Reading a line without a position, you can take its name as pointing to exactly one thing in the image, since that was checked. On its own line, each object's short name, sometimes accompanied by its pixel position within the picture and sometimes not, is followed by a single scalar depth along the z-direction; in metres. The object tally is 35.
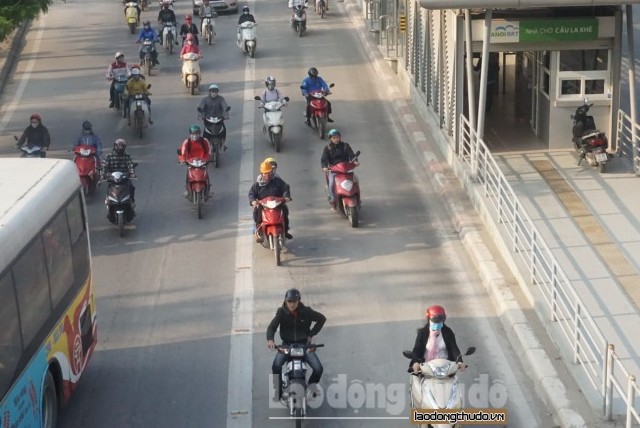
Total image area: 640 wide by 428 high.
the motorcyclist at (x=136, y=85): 25.70
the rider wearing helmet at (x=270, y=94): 24.08
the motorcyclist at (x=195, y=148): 20.38
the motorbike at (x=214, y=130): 23.14
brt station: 20.17
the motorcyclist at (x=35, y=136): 21.88
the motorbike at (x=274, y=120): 23.66
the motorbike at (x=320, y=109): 24.58
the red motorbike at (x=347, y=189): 19.00
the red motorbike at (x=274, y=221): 17.52
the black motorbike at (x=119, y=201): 18.92
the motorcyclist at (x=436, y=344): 11.78
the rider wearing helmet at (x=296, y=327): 12.33
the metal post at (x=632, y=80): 19.89
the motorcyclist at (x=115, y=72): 27.02
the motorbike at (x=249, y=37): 33.28
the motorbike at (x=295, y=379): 12.13
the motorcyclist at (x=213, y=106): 23.55
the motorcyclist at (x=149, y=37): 31.70
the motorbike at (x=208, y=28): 36.12
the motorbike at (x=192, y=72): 29.00
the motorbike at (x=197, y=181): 19.83
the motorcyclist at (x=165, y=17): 35.28
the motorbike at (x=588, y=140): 20.20
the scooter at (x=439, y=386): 11.34
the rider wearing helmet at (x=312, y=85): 25.06
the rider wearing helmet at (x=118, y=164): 19.33
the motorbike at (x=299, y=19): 36.25
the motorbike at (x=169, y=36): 34.28
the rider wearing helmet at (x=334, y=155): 19.55
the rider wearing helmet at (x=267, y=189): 17.69
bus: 10.51
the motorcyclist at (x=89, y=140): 21.19
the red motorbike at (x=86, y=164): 20.84
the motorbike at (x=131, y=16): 37.34
